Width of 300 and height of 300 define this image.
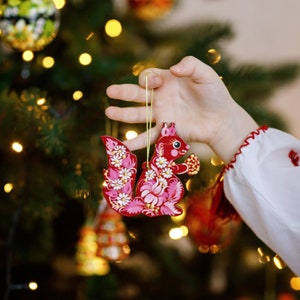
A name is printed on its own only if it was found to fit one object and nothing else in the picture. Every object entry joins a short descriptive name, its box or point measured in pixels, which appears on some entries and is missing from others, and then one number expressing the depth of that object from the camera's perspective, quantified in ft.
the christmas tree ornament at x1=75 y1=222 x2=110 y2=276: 3.18
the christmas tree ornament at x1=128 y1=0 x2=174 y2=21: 3.48
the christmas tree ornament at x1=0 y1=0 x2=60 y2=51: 2.86
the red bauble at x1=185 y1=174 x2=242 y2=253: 3.21
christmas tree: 2.78
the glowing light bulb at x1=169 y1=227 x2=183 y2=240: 3.09
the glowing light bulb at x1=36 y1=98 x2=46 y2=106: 2.65
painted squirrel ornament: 2.42
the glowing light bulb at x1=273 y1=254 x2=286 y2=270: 2.74
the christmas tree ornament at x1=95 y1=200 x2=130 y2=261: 3.04
